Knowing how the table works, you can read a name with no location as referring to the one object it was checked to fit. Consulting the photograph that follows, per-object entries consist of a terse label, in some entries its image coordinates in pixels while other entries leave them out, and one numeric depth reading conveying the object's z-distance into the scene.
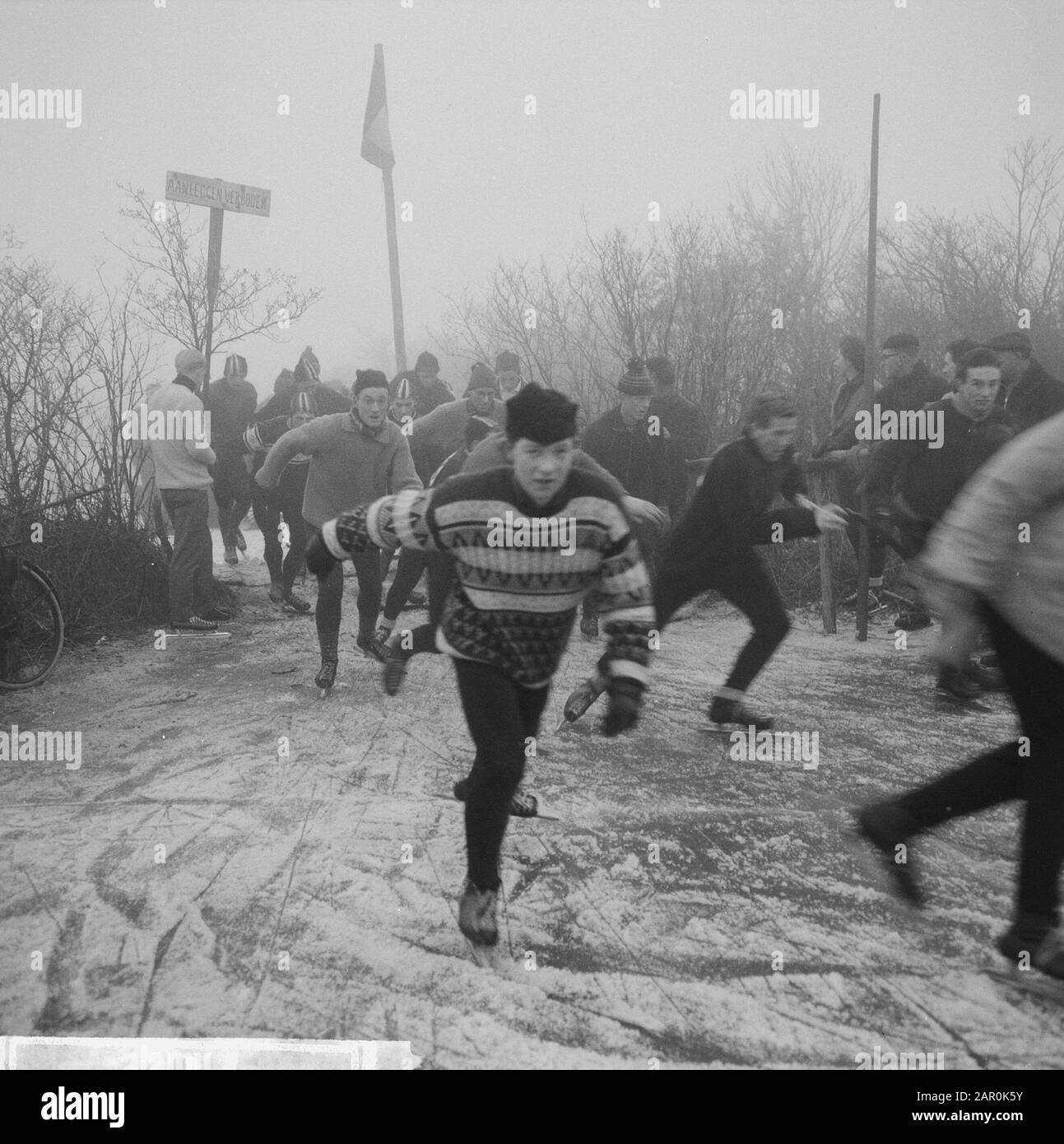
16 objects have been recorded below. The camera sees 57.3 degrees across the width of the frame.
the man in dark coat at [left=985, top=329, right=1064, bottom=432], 6.11
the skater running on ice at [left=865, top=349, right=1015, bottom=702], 5.36
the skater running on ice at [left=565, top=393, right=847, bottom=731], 4.77
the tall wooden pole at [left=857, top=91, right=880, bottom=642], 7.20
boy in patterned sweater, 2.97
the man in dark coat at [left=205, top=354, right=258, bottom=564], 9.24
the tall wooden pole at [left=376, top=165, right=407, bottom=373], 10.89
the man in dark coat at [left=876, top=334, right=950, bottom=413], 6.98
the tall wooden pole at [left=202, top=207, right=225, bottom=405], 8.42
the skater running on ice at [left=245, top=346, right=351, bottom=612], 8.30
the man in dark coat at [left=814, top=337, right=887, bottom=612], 7.43
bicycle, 6.22
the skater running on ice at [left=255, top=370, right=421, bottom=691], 6.10
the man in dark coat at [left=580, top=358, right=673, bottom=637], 7.18
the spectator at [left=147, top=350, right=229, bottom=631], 7.36
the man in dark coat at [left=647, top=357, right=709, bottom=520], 7.63
